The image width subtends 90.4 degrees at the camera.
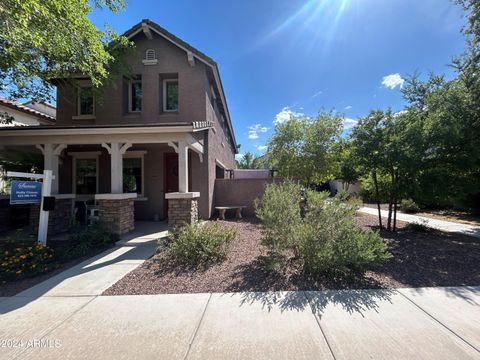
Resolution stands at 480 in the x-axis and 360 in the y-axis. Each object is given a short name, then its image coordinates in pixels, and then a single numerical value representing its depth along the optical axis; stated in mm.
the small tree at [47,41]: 4962
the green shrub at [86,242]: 5825
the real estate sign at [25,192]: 5539
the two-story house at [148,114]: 10039
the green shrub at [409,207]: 14117
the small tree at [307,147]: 14242
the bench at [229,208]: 10477
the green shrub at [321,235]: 4168
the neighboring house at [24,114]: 11164
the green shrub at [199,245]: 5066
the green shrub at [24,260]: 4707
